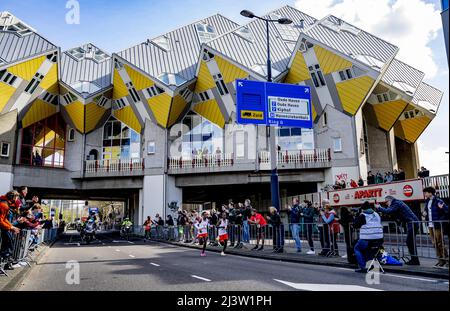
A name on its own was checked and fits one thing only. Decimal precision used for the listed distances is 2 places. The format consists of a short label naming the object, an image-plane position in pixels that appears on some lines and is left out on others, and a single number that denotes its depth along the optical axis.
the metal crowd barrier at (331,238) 9.54
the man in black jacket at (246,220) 16.77
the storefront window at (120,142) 35.56
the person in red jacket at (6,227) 8.05
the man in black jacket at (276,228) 14.37
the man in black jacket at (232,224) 17.61
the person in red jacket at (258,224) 15.48
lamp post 15.16
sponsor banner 18.22
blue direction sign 14.88
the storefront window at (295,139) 31.23
